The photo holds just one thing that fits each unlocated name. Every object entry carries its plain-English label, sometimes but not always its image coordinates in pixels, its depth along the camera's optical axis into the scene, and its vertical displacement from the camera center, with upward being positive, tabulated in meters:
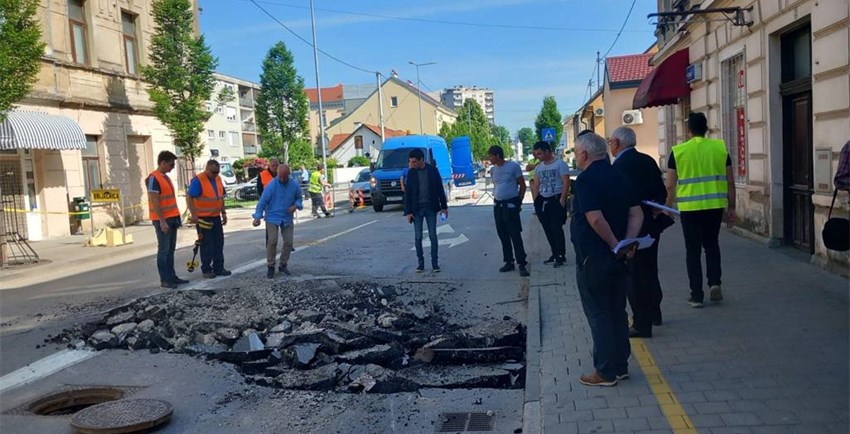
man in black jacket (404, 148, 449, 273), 10.76 -0.47
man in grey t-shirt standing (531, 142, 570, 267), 10.40 -0.52
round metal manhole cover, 4.84 -1.64
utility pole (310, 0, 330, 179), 35.17 +3.01
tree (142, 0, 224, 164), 21.42 +3.34
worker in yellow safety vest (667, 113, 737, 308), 7.02 -0.45
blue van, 25.22 +0.15
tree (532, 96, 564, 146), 92.44 +5.72
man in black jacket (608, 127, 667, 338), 6.11 -0.63
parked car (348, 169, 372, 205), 28.89 -0.62
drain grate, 4.86 -1.80
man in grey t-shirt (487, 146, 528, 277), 10.26 -0.50
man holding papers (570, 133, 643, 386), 4.81 -0.63
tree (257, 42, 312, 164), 44.69 +4.61
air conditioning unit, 33.81 +1.75
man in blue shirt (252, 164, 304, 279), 10.93 -0.51
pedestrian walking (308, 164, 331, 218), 23.77 -0.60
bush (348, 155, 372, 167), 68.88 +0.87
